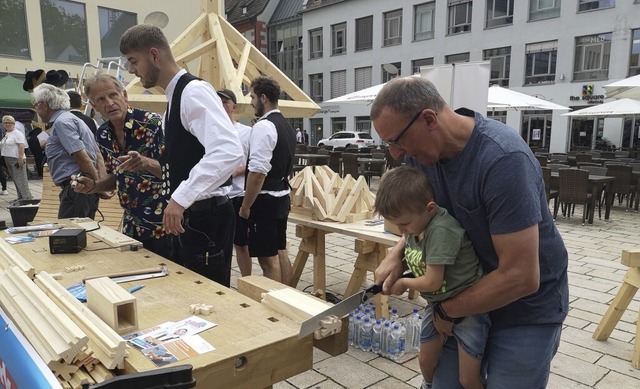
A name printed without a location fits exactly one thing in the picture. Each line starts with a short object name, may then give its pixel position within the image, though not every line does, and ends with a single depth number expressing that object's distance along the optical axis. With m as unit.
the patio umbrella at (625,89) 8.92
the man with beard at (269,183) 3.56
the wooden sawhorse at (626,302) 3.27
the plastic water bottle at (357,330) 3.49
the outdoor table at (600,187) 7.93
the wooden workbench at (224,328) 1.29
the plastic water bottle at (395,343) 3.33
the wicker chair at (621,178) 8.68
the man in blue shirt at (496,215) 1.30
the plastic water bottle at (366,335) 3.43
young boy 1.48
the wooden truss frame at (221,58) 4.62
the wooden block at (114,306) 1.43
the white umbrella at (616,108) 13.15
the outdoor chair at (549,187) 8.36
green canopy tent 11.13
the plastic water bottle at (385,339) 3.36
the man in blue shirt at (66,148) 4.09
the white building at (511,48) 20.56
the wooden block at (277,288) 1.54
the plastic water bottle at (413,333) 3.44
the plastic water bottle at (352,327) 3.51
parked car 26.05
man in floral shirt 2.67
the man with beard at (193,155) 2.09
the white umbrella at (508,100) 9.84
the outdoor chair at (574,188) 7.84
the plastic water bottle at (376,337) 3.41
